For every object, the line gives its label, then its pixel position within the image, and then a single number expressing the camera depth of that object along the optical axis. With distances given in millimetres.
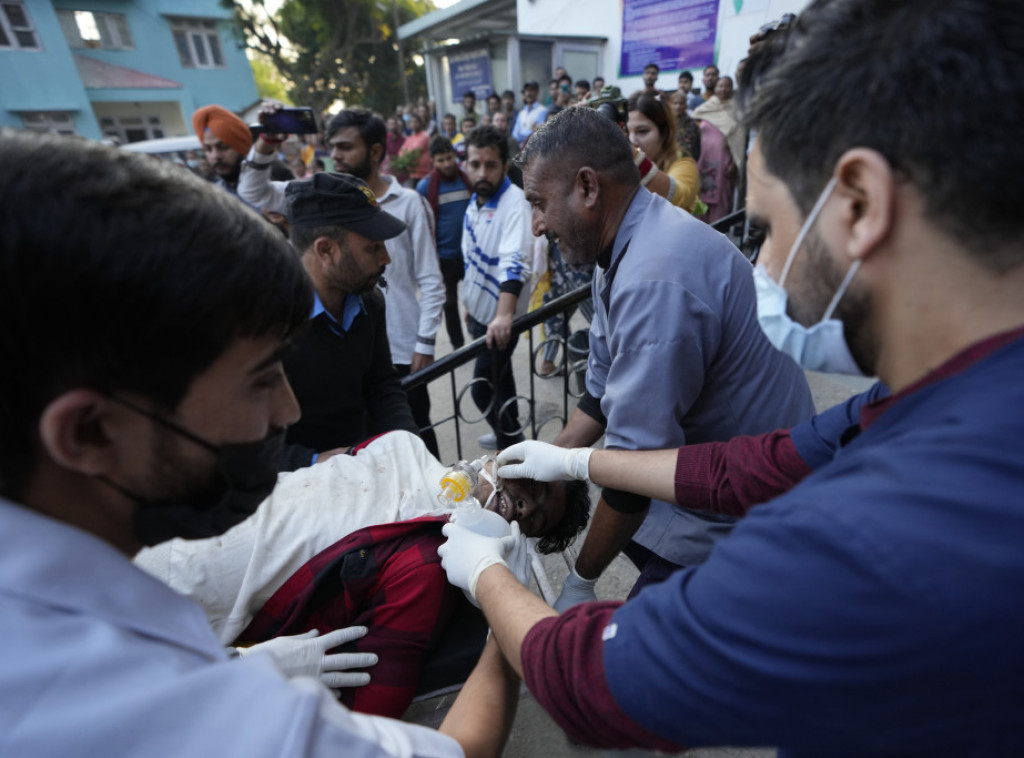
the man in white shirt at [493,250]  3717
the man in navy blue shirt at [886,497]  583
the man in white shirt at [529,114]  10148
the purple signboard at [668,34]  9500
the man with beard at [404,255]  3592
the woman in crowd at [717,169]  5602
